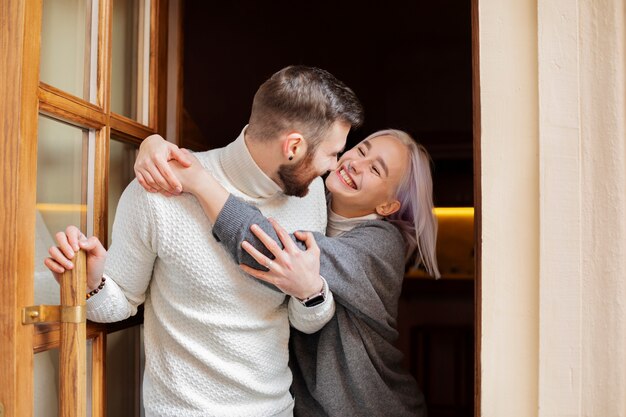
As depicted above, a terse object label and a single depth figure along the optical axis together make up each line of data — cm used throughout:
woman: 129
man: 129
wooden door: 98
